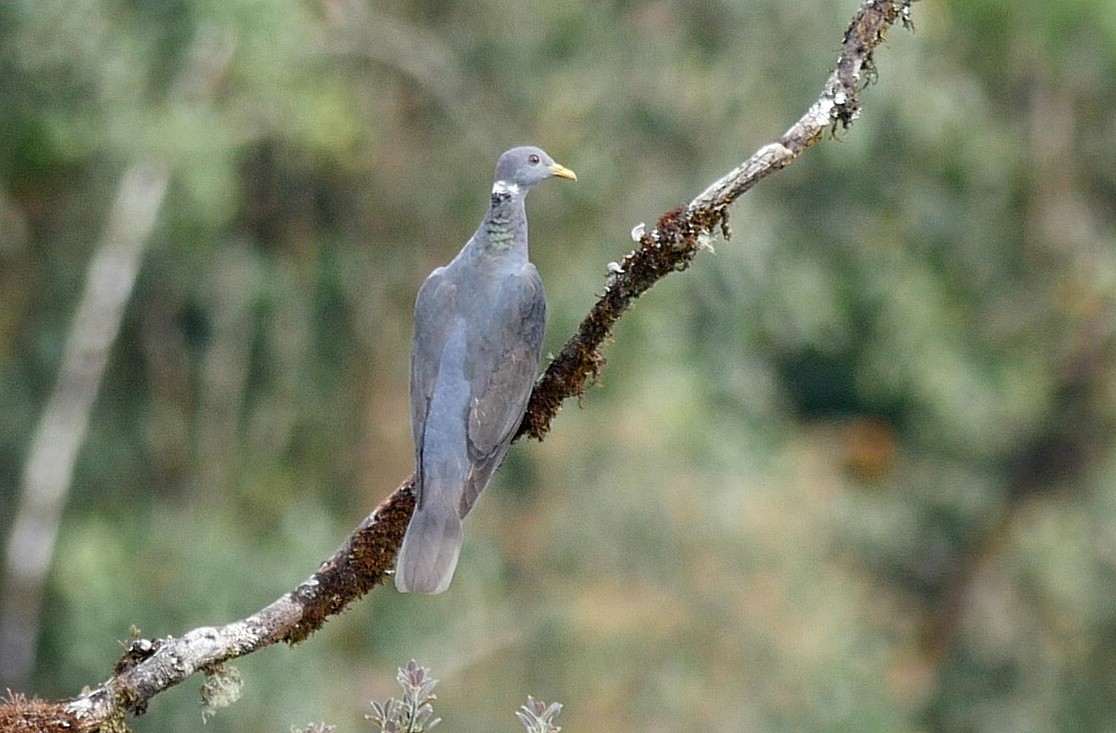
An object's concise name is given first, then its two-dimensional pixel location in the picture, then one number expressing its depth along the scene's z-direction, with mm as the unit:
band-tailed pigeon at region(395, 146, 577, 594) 13453
